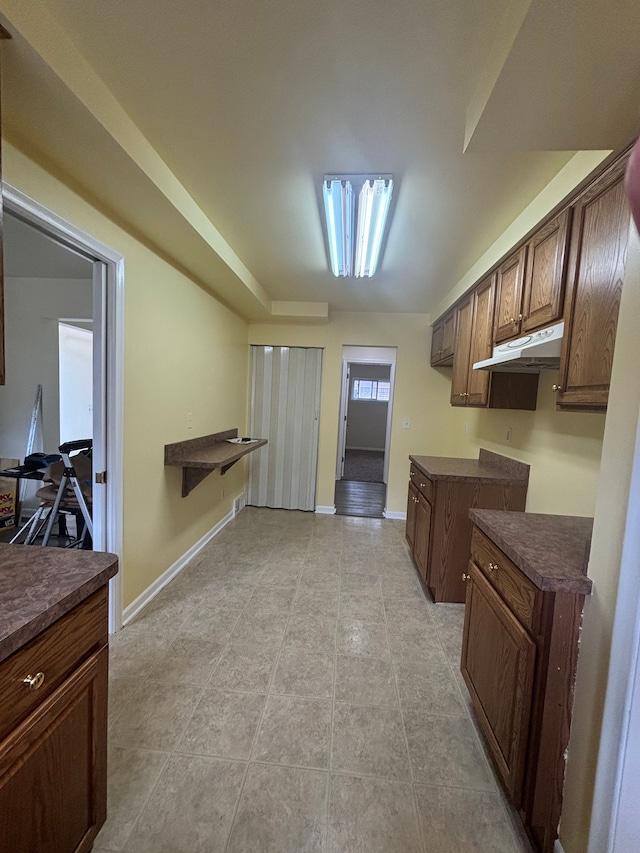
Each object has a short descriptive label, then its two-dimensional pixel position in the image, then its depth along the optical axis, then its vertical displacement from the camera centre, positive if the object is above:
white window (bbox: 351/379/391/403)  8.73 +0.34
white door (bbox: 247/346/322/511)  4.11 -0.32
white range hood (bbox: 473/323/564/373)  1.48 +0.28
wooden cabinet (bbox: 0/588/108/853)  0.70 -0.88
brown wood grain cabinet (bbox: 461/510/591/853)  1.01 -0.82
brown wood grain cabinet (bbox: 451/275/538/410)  2.20 +0.26
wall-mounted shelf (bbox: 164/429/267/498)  2.39 -0.48
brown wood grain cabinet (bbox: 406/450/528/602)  2.25 -0.70
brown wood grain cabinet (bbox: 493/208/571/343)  1.50 +0.66
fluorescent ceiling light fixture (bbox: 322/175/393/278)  1.65 +1.05
